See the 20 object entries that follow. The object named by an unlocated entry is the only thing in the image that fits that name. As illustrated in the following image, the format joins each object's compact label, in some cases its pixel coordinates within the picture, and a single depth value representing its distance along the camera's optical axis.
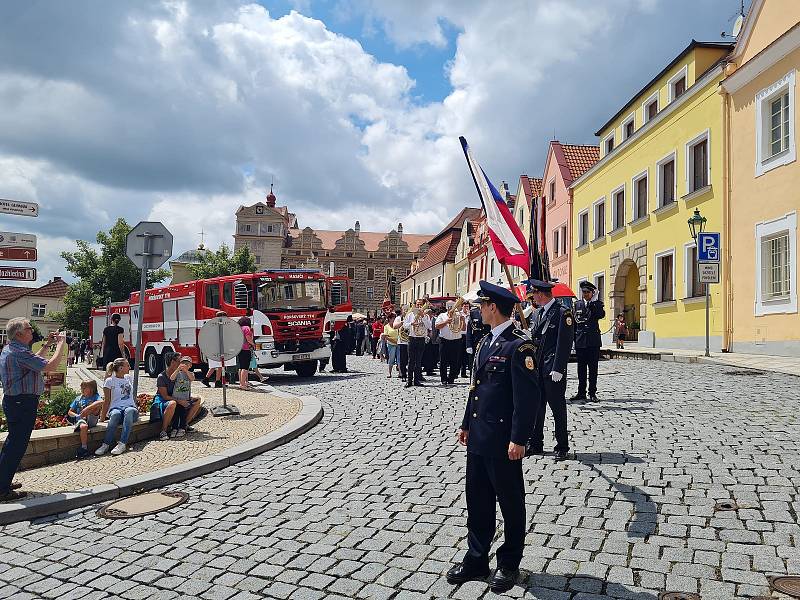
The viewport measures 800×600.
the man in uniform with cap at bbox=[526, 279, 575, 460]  6.98
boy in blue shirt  8.14
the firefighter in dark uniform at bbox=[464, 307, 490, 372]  14.55
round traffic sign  11.46
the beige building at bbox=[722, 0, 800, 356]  16.86
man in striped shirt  6.22
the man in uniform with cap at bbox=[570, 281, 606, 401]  10.87
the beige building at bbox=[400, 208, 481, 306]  65.88
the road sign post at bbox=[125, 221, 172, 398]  10.45
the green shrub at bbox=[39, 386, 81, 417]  9.25
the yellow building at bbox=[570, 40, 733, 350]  20.86
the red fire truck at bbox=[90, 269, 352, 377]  17.34
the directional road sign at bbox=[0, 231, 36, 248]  9.91
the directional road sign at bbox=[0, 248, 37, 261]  9.91
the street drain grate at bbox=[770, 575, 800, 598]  3.67
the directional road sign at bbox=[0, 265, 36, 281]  10.00
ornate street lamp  18.91
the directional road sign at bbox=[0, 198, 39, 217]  9.69
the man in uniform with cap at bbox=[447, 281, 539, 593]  4.02
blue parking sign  17.53
